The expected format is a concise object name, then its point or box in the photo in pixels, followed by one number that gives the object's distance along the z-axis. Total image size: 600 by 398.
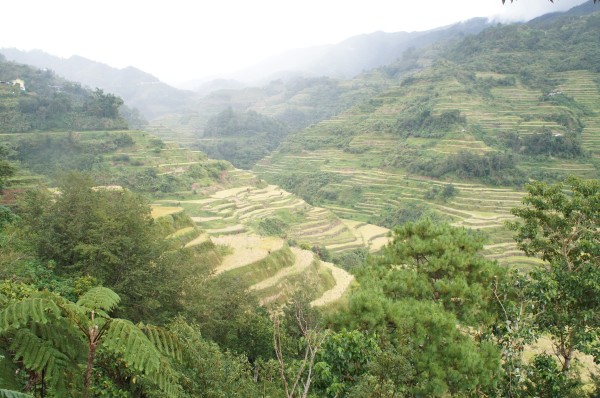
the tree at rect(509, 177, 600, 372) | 7.77
